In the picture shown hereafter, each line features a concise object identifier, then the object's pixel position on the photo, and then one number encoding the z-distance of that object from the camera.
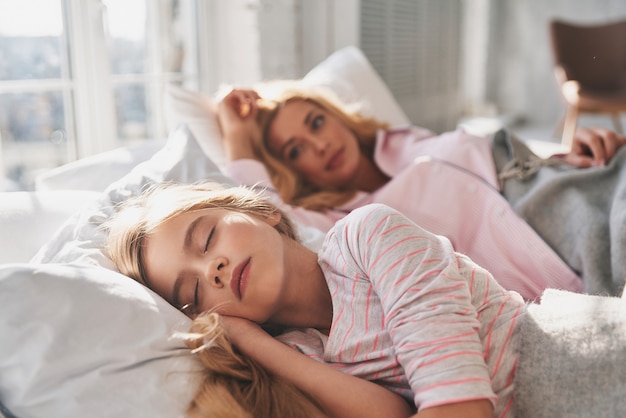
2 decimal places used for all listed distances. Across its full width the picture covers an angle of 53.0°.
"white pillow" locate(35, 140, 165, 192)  1.39
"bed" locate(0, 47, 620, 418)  0.75
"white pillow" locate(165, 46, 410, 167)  1.72
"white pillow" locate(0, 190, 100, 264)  1.10
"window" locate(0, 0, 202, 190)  2.00
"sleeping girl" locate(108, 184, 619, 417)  0.77
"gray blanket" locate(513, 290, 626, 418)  0.74
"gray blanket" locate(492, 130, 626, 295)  1.29
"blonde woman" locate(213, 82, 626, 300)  1.38
